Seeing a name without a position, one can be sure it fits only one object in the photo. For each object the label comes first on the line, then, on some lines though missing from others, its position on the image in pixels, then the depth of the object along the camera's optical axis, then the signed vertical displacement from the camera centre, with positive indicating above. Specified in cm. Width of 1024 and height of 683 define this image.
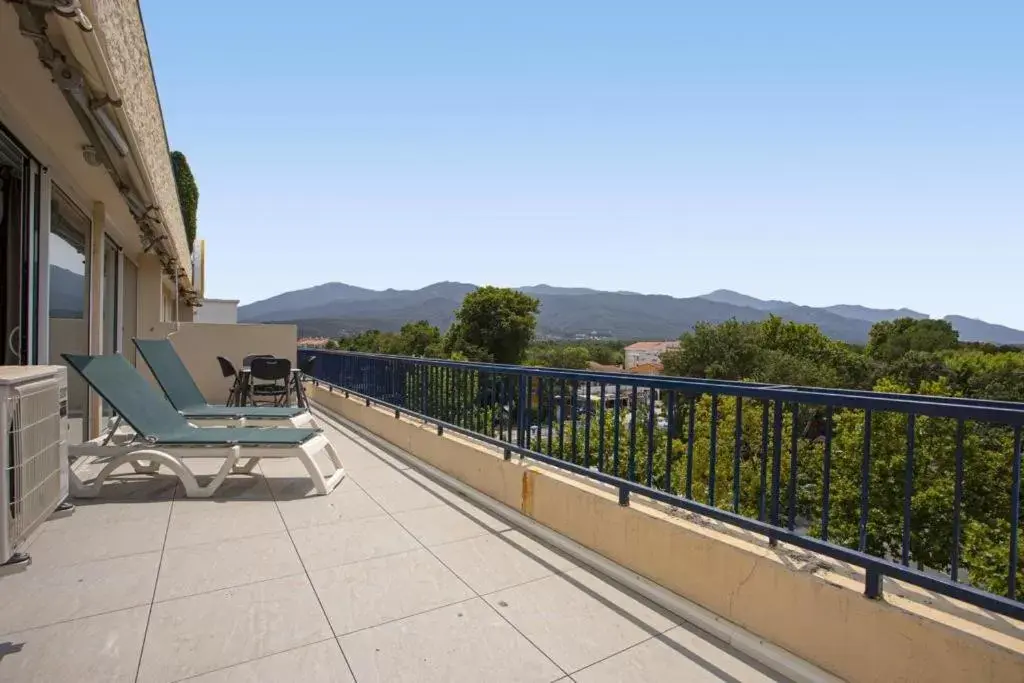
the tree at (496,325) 4609 +45
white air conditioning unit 190 -53
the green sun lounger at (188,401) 530 -83
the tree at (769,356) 4259 -163
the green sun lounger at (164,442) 403 -92
